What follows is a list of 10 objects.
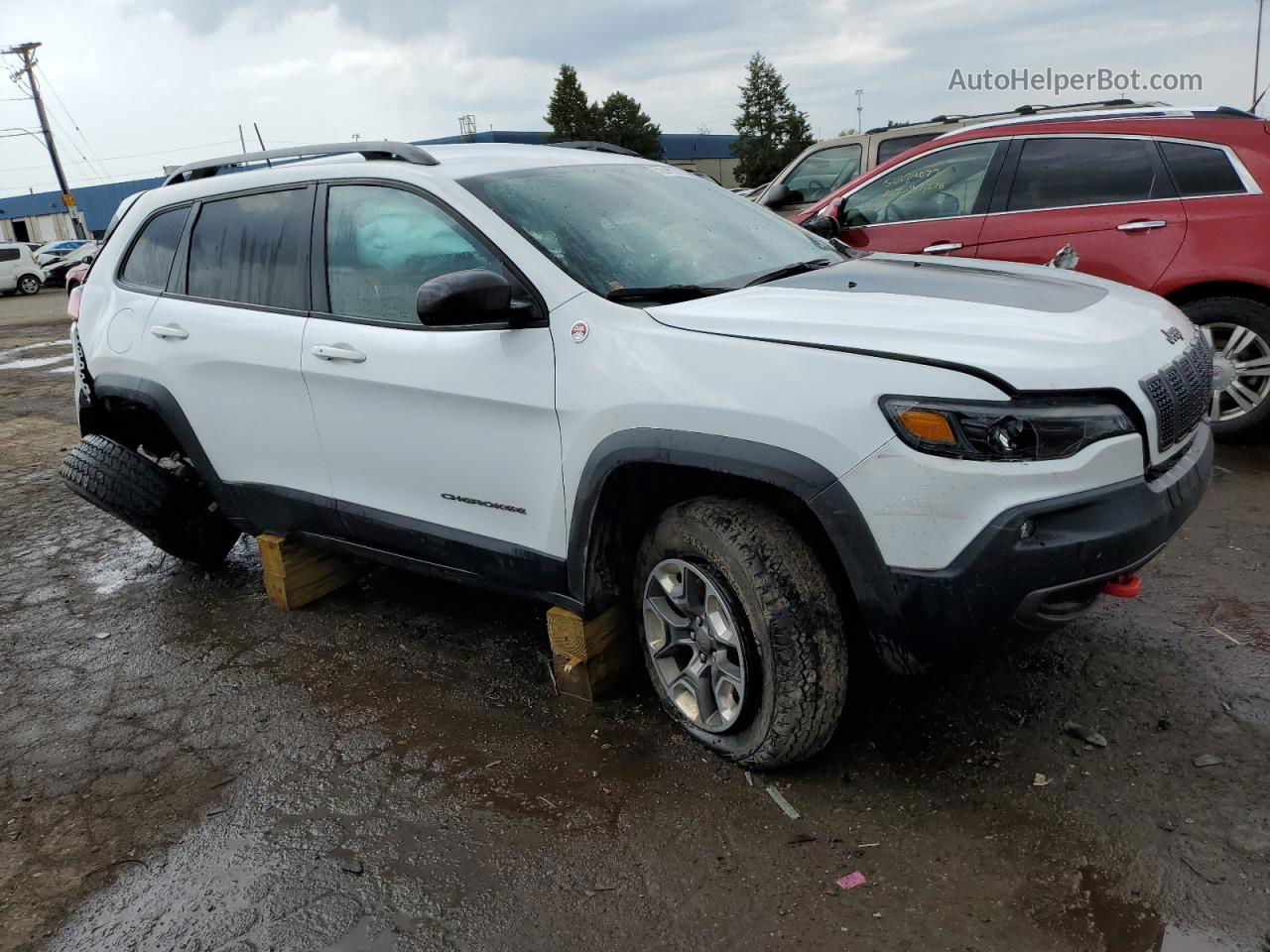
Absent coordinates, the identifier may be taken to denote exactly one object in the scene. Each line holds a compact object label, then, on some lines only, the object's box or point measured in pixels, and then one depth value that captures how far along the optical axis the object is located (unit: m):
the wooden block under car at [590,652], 3.24
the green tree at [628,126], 55.88
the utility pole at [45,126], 42.85
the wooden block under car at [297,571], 4.23
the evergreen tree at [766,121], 59.62
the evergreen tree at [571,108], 56.78
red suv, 5.16
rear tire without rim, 4.28
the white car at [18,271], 28.78
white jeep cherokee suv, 2.32
